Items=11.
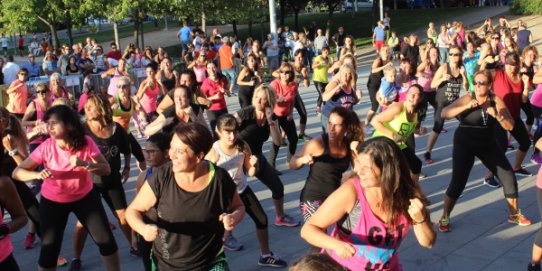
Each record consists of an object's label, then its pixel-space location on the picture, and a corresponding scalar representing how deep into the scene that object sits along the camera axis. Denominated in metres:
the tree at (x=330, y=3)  39.98
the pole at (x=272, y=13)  22.42
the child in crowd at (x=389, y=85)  10.71
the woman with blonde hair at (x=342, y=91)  9.86
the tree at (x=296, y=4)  41.51
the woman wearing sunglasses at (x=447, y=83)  10.74
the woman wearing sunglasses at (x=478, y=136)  7.11
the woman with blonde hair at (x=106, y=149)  6.30
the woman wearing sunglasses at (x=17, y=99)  10.72
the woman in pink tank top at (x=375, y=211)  3.72
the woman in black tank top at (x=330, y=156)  5.71
